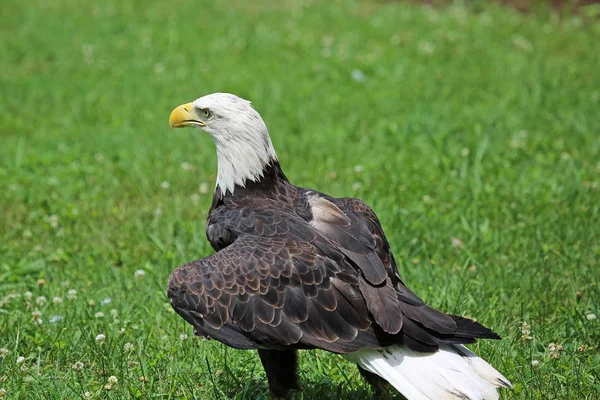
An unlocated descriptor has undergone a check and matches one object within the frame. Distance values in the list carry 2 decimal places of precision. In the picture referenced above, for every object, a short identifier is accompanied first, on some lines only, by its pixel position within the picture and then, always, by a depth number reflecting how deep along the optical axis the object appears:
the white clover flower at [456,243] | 12.56
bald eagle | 7.75
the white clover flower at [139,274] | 11.73
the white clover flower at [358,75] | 20.78
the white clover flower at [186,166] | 16.34
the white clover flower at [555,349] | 9.33
